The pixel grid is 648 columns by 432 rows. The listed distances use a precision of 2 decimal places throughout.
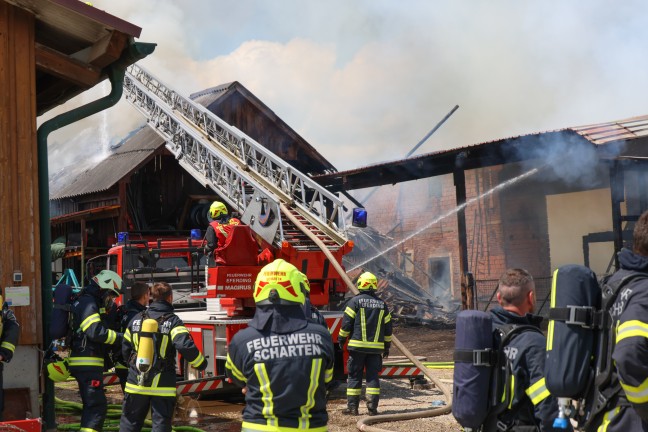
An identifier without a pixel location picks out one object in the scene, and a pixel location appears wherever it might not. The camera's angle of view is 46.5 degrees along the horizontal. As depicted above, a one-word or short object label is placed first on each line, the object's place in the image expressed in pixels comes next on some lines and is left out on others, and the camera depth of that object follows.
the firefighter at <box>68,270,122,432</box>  6.40
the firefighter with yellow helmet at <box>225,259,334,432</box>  3.76
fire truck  9.56
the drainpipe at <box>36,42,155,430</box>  6.63
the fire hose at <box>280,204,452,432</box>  7.49
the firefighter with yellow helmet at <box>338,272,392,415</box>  8.62
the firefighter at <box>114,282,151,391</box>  6.67
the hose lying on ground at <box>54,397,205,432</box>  7.05
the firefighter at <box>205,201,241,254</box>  9.76
